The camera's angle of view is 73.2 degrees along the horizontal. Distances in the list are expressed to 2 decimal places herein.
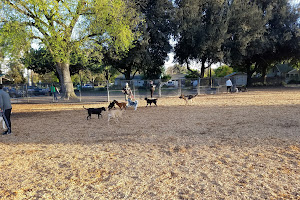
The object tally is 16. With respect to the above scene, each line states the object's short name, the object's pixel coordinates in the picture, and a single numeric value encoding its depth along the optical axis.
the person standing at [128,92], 14.08
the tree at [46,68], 39.09
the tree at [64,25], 13.73
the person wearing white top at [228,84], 22.56
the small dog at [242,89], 25.56
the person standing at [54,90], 19.14
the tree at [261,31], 27.45
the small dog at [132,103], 12.81
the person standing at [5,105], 7.29
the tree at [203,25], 27.03
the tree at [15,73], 54.28
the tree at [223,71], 71.71
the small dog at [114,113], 9.11
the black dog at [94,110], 10.06
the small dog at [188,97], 14.32
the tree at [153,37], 28.75
